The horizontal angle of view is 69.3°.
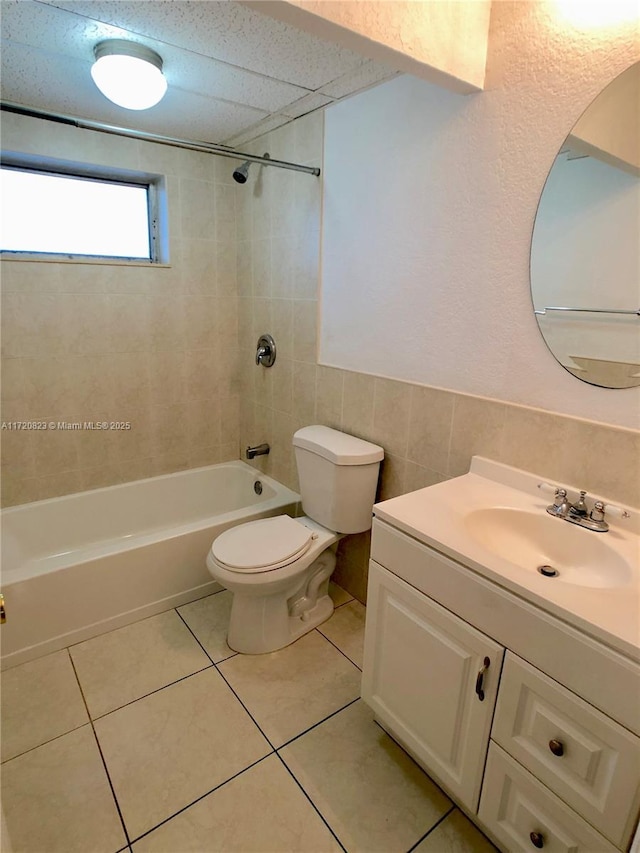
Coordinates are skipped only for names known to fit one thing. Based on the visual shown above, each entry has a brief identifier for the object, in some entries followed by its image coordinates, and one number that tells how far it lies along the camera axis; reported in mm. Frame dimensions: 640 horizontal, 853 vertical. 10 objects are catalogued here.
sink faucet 1189
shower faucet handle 2484
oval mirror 1122
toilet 1755
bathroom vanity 865
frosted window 2178
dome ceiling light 1486
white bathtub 1807
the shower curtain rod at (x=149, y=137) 1331
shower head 2035
